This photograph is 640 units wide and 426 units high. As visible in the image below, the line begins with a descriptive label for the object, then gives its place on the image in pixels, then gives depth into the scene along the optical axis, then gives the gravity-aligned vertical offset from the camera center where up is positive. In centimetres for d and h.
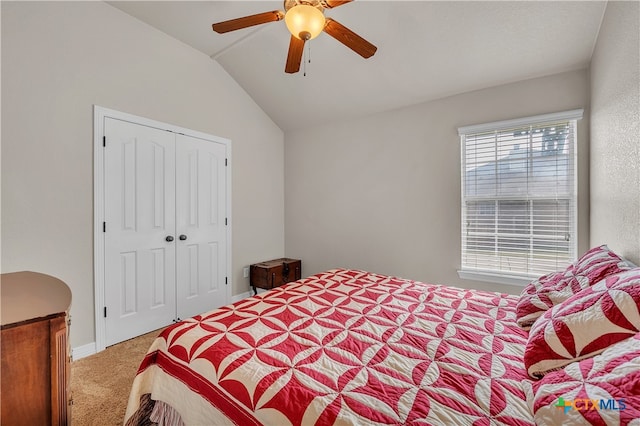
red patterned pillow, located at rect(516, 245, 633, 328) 133 -35
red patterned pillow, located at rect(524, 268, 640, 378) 91 -38
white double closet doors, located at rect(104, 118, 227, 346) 265 -17
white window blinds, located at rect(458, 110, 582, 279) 262 +15
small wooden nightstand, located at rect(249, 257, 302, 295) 377 -82
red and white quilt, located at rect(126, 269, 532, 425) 91 -60
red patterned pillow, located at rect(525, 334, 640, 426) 65 -45
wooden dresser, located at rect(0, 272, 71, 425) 87 -47
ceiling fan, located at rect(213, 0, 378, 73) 163 +112
